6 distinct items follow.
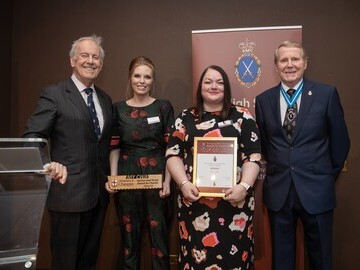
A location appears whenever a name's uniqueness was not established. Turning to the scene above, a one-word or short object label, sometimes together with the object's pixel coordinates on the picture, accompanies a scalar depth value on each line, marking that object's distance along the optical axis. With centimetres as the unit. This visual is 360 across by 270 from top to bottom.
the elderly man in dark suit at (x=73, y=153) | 226
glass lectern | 128
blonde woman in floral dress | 261
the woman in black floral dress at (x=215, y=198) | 225
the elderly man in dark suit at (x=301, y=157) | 229
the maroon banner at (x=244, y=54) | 296
